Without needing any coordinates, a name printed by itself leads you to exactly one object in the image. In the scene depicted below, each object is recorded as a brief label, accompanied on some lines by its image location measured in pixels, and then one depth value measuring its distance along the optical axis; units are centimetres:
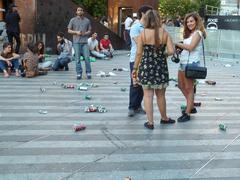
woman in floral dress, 679
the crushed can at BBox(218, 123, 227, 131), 725
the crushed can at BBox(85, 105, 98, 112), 823
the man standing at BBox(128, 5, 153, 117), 747
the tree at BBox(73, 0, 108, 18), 2665
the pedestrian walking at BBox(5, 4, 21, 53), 1628
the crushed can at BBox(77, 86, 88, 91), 1057
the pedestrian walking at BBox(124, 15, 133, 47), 2264
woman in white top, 740
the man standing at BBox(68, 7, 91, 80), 1187
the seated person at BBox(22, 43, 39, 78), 1234
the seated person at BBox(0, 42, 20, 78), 1259
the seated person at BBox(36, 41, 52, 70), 1355
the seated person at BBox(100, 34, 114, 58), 1948
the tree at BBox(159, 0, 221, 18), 3425
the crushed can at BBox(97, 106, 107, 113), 824
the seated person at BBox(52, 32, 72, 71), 1396
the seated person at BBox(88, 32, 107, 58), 1848
